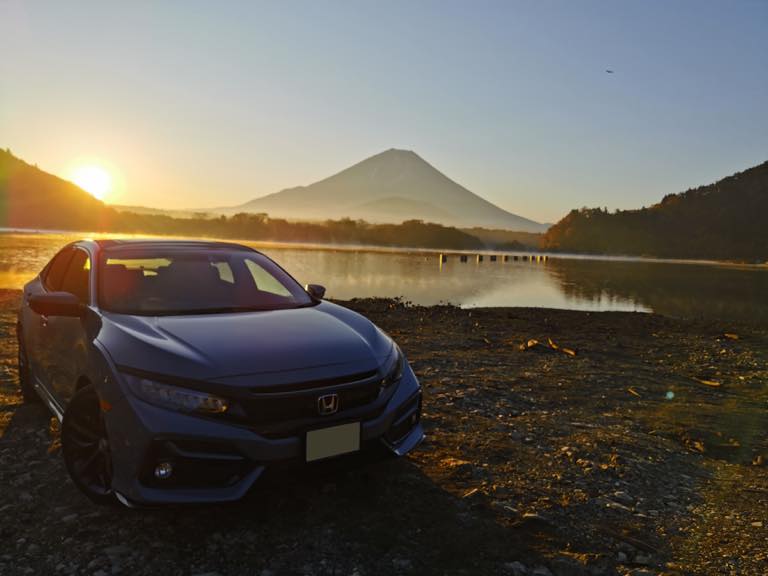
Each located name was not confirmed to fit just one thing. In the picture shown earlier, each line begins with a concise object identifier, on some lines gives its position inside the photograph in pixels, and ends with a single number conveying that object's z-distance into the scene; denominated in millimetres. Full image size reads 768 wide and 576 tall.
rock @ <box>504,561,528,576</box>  2945
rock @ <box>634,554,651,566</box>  3100
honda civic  2785
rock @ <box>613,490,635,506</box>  3888
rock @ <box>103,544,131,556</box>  3010
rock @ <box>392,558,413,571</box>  2943
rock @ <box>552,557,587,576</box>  2980
